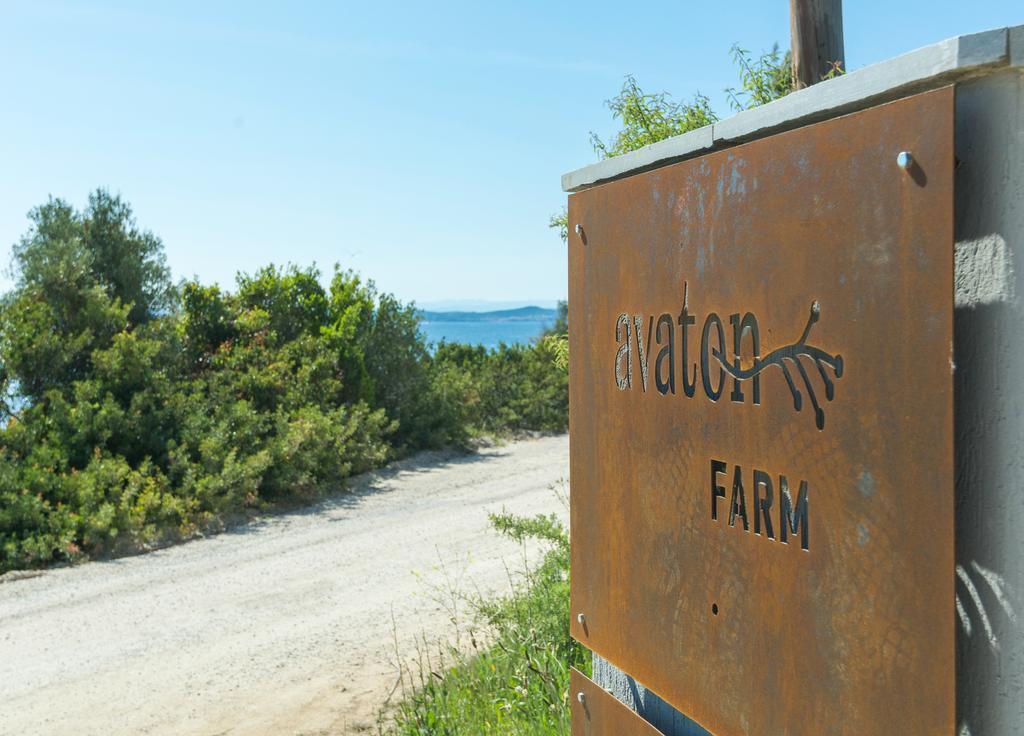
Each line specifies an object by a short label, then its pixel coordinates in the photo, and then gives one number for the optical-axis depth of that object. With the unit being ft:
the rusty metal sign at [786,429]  4.23
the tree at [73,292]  35.01
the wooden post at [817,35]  11.52
